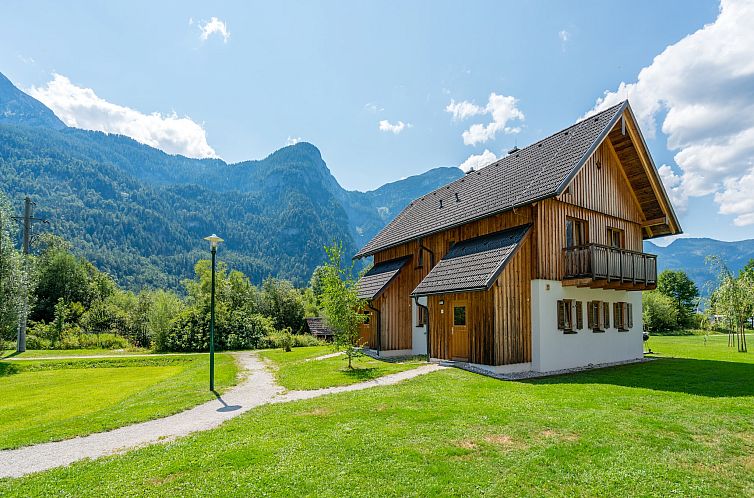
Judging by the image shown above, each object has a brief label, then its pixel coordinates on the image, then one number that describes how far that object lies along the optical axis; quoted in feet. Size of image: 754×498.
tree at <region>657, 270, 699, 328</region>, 218.98
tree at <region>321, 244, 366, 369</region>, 52.85
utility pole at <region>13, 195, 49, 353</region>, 77.51
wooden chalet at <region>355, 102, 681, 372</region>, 47.93
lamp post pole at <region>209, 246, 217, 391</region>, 41.50
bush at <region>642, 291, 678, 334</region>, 144.77
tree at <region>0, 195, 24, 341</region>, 72.69
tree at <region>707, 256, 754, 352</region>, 74.18
